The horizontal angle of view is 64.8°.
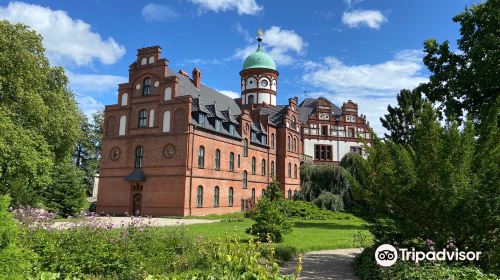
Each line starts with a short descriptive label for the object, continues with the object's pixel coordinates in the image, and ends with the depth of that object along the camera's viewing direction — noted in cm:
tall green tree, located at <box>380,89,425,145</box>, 2725
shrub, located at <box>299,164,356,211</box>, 4012
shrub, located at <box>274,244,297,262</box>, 1270
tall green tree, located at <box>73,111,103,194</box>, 5359
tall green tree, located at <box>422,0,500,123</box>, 1428
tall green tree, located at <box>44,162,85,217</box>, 2800
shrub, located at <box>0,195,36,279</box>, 600
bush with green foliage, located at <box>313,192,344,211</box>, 3794
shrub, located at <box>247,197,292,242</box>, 1623
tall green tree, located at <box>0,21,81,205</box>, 2172
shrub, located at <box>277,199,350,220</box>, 3356
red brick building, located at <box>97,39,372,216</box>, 3139
